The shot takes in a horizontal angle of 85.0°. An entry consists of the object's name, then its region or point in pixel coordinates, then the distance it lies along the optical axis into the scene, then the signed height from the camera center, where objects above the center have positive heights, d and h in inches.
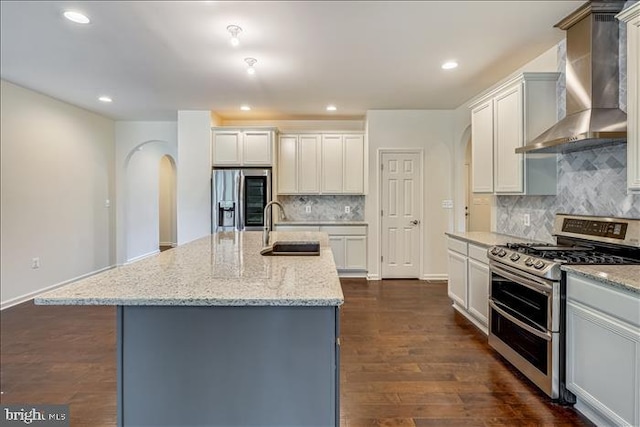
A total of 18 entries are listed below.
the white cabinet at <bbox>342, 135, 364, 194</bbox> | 228.8 +28.0
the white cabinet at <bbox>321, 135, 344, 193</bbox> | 229.3 +30.0
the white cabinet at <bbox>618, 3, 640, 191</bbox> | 78.8 +26.1
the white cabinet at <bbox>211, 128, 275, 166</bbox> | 217.8 +38.0
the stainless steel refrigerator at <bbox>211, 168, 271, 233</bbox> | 210.7 +6.0
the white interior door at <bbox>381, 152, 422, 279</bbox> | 220.5 -4.7
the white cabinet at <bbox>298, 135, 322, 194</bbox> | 229.1 +29.4
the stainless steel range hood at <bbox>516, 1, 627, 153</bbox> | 96.2 +37.6
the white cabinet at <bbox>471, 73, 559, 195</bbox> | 120.0 +27.9
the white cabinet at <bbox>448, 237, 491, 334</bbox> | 127.1 -29.2
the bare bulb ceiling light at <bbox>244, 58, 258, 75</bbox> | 137.2 +58.1
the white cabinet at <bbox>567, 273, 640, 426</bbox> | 66.4 -30.2
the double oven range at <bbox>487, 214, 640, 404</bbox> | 86.1 -21.6
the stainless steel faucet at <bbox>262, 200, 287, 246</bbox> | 111.0 -8.2
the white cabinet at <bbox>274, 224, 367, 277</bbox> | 219.8 -21.6
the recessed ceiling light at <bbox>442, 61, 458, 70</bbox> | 142.3 +59.3
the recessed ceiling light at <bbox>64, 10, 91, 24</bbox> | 102.7 +57.5
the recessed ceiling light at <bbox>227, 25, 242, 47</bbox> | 110.4 +56.7
